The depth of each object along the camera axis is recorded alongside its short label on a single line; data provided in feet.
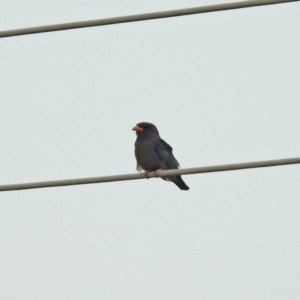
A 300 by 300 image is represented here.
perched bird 82.69
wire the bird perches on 54.65
